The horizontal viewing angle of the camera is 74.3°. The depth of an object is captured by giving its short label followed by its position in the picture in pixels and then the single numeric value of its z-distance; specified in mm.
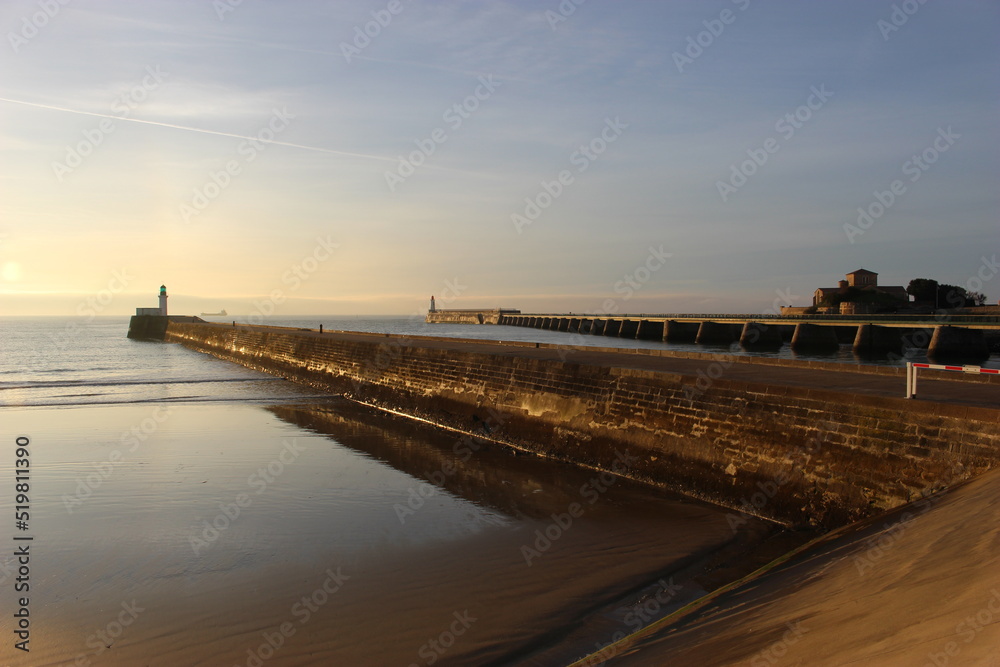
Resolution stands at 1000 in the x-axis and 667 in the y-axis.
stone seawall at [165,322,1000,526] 7242
